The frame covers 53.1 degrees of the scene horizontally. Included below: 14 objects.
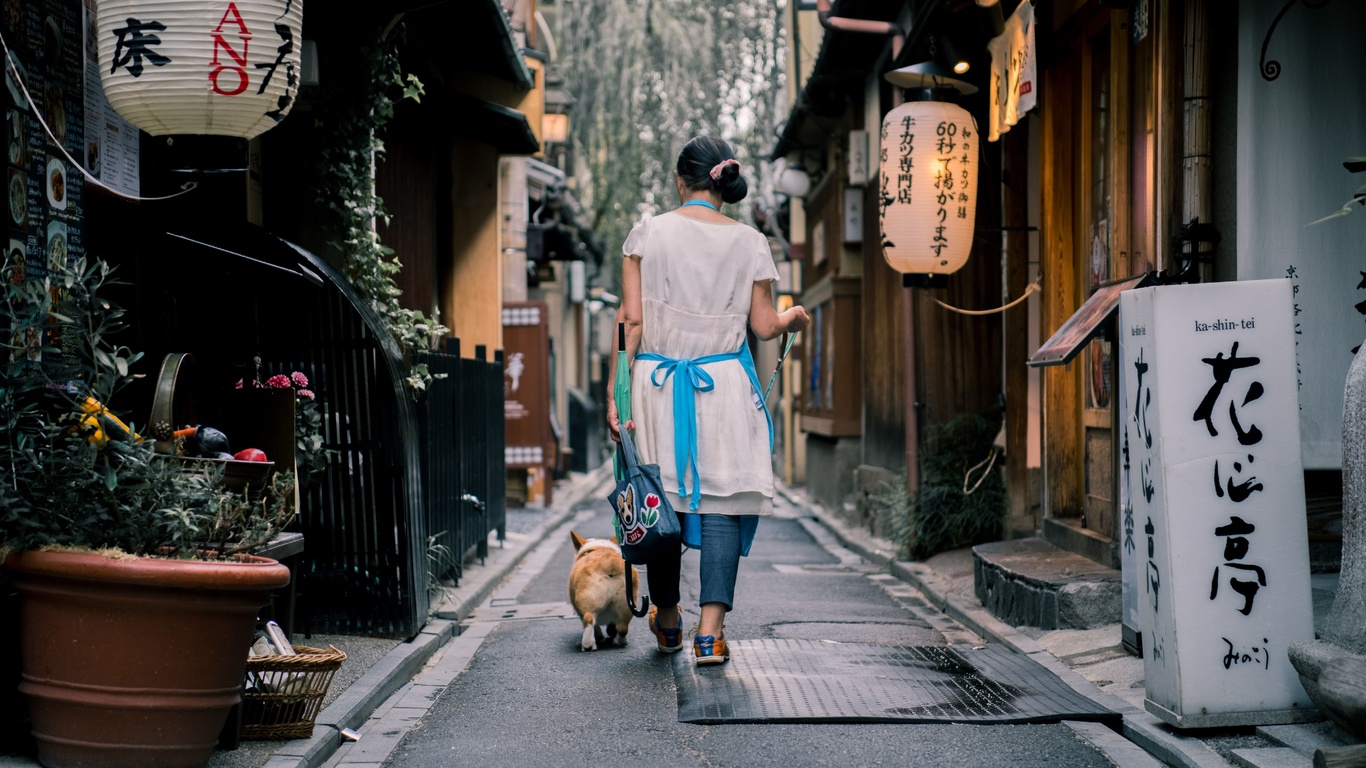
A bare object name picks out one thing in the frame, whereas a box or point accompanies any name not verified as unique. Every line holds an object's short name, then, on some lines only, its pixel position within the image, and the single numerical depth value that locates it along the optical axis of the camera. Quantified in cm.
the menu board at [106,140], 596
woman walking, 650
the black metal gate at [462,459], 927
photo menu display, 518
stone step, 734
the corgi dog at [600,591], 705
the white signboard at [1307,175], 634
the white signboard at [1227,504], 497
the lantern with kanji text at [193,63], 514
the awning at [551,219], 2273
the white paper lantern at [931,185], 1102
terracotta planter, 422
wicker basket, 496
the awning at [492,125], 1338
